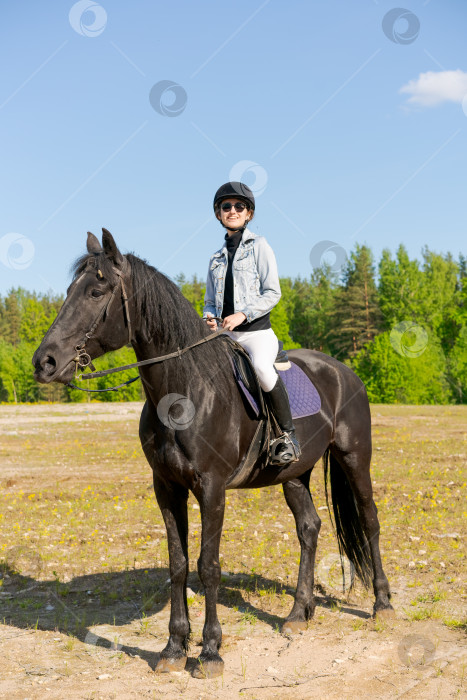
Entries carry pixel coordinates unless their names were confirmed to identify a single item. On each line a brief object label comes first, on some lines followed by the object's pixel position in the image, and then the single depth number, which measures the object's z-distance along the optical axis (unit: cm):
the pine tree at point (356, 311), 6003
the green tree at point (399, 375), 5050
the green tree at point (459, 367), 4822
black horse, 456
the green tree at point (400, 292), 5805
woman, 544
